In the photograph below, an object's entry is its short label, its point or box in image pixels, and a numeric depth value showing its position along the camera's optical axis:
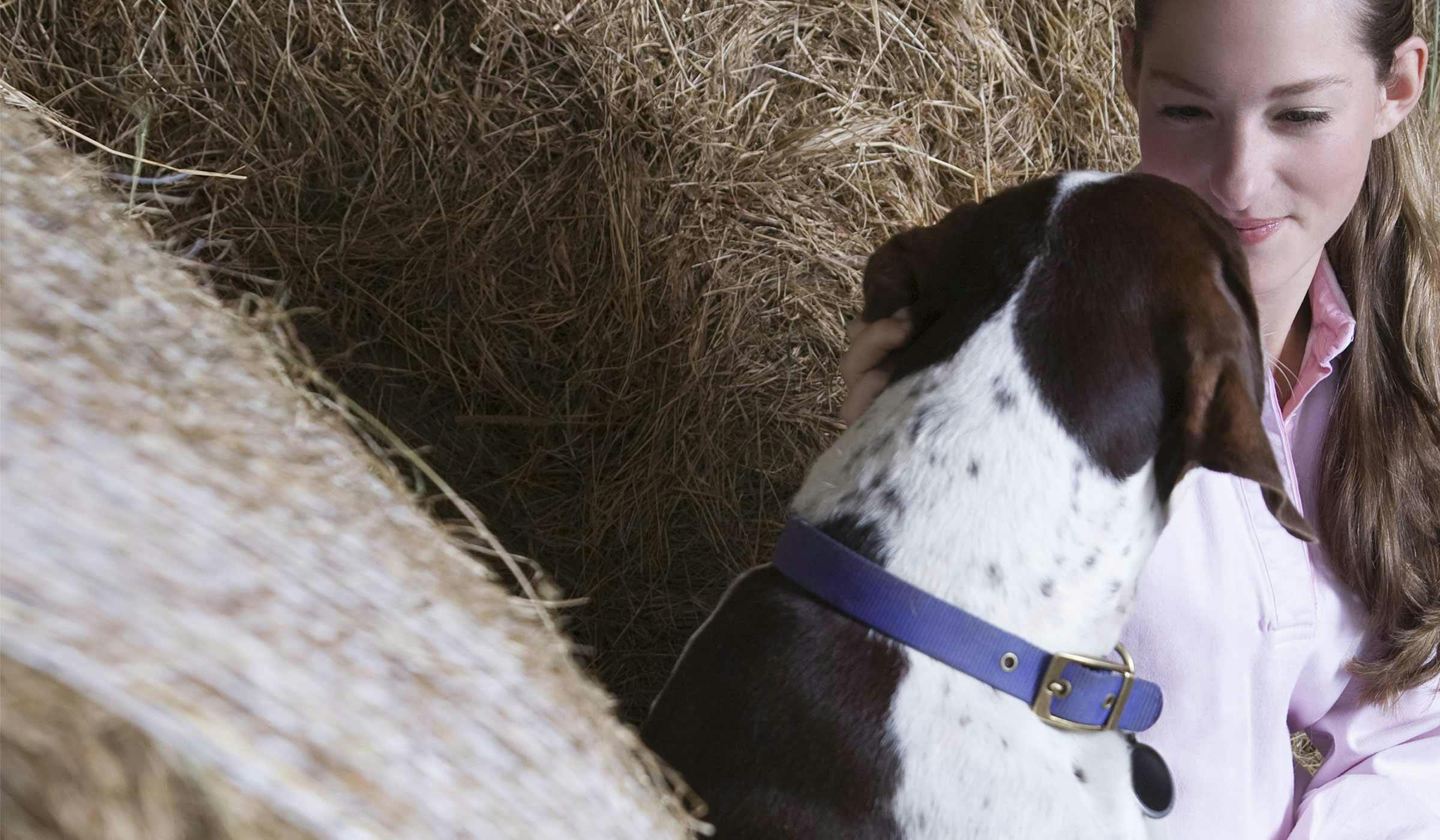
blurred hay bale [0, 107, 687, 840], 0.86
